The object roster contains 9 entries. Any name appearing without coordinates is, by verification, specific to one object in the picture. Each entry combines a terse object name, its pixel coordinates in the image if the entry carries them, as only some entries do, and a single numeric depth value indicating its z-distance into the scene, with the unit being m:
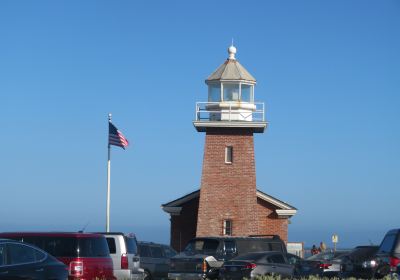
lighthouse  43.88
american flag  38.84
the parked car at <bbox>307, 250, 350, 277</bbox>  29.57
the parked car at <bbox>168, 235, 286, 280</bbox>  27.73
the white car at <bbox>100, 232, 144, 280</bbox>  22.48
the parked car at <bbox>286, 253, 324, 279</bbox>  26.51
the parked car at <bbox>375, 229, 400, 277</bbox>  21.23
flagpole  36.58
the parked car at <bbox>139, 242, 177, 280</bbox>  28.69
